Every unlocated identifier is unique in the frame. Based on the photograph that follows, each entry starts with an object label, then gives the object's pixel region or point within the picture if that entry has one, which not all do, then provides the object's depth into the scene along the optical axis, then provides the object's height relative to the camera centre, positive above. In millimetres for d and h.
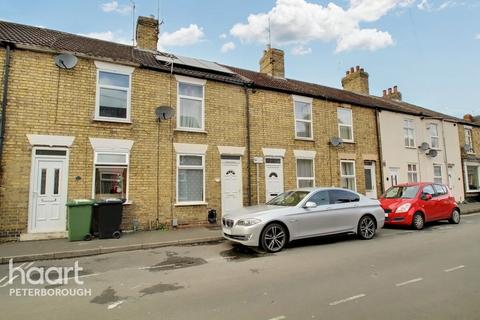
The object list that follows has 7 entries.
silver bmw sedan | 7074 -725
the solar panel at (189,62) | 11719 +5485
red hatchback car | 10273 -594
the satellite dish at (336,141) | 14312 +2343
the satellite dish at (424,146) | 17938 +2542
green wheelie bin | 8352 -712
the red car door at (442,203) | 11047 -586
